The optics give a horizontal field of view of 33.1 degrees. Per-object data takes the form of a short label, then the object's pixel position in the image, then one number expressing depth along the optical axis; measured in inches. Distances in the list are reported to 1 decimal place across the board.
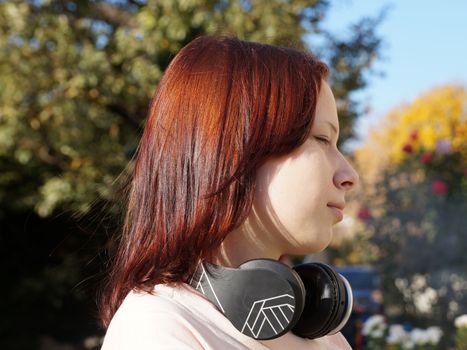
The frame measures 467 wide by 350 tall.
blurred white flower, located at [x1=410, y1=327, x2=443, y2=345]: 230.1
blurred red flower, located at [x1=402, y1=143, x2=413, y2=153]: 308.7
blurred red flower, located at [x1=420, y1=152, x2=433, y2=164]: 307.9
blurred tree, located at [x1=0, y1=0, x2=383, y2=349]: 259.4
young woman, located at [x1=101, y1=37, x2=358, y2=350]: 47.2
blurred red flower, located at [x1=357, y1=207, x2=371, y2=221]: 305.3
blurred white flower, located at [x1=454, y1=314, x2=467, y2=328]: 235.1
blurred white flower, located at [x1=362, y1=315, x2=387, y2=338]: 233.3
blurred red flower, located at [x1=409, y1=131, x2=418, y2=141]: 315.0
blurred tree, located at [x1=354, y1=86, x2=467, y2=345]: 296.0
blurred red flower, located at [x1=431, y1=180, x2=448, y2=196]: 296.7
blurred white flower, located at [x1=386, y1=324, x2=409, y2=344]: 228.1
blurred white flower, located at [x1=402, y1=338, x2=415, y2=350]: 228.4
